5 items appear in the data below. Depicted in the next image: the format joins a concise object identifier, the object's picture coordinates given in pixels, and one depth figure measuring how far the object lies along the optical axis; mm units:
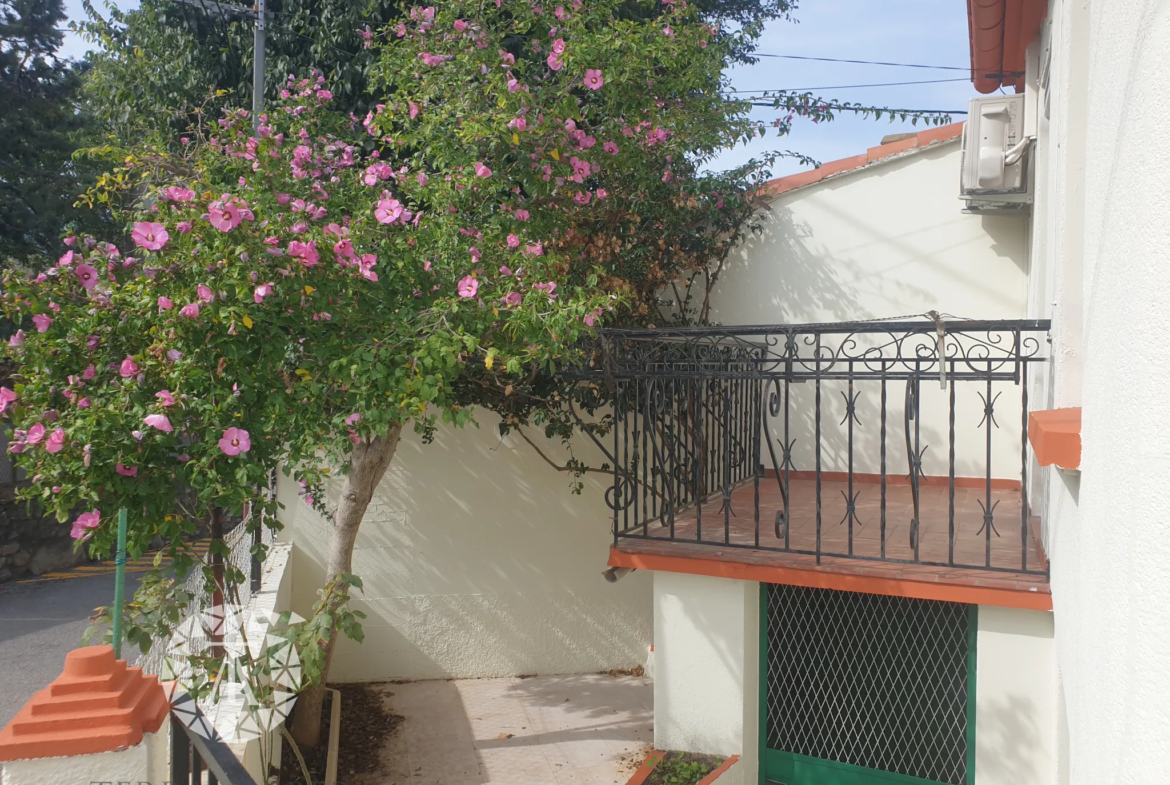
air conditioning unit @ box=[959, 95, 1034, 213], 5633
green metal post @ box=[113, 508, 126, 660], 2594
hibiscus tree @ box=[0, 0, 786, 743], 3342
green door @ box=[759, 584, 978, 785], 4605
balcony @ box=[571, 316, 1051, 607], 4148
